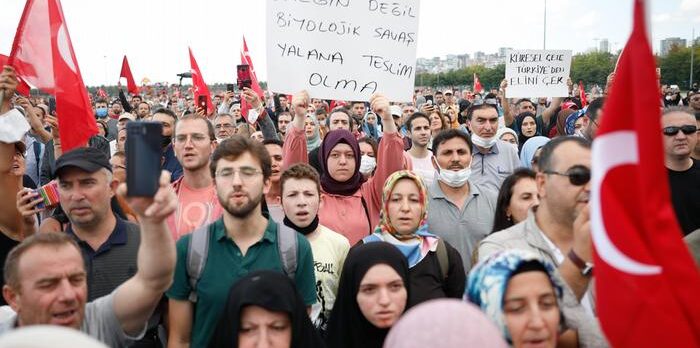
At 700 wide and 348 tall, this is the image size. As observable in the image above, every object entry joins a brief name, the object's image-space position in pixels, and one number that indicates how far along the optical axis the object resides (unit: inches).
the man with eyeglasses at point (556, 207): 110.0
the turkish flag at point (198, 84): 439.6
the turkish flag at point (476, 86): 804.6
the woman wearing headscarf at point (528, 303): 83.8
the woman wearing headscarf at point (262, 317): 99.8
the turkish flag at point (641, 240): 75.4
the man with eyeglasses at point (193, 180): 155.9
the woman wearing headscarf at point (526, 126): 343.0
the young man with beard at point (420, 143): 245.1
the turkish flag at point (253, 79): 369.2
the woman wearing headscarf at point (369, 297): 112.0
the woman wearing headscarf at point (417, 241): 133.1
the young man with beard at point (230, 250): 114.4
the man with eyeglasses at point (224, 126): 302.8
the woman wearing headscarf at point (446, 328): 65.0
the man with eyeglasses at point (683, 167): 176.2
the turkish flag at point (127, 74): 626.9
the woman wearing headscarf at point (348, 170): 173.9
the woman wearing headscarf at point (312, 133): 302.2
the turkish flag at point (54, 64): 185.2
